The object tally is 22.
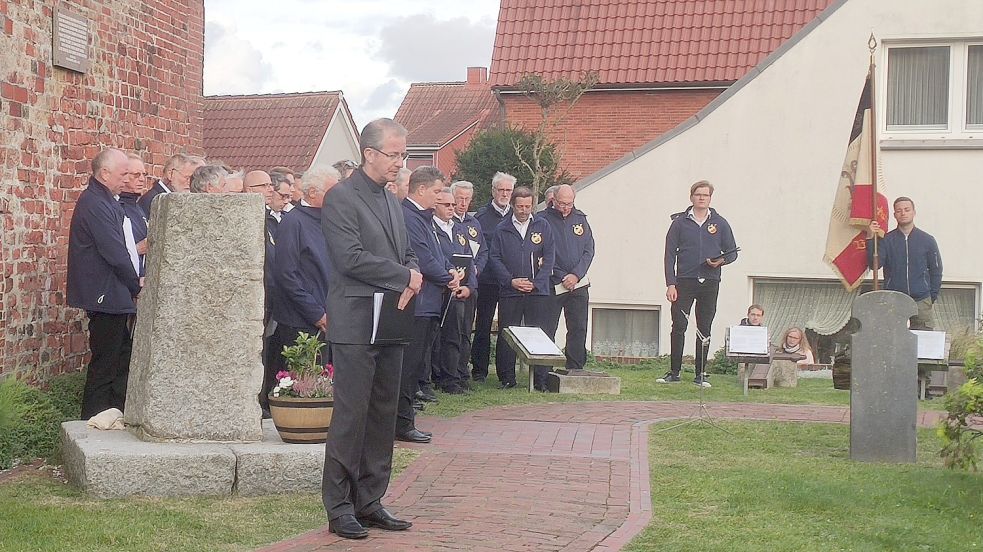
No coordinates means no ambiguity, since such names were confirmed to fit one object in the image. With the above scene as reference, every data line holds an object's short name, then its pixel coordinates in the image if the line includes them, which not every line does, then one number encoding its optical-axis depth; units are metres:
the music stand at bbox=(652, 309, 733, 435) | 10.92
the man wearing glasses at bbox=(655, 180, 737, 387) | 14.04
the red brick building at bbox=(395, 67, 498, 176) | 52.75
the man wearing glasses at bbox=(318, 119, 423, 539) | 6.68
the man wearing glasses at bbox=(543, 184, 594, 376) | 13.64
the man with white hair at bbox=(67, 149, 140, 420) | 9.26
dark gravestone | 9.00
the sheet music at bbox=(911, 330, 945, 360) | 12.95
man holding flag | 13.97
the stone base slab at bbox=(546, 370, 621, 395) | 13.20
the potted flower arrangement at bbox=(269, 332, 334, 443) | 7.93
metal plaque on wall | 10.41
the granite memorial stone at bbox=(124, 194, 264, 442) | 8.07
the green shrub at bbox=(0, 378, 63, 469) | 8.56
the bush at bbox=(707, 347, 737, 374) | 16.81
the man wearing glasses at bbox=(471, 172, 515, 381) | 13.74
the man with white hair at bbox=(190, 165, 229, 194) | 9.49
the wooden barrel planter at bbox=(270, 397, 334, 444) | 7.92
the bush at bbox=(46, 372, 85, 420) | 9.59
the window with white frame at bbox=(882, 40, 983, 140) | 17.41
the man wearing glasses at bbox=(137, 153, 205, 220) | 10.32
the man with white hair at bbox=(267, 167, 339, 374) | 9.52
